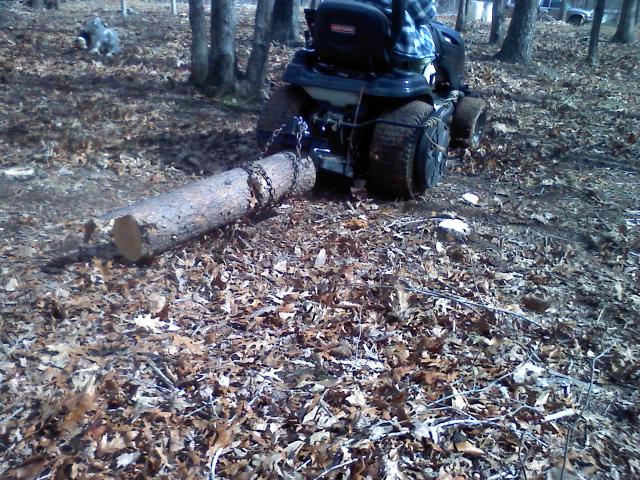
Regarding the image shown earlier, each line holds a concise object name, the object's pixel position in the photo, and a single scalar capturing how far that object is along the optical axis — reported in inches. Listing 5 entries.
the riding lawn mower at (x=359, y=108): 256.8
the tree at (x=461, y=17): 817.0
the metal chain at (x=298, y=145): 248.7
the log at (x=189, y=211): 194.2
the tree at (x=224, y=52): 412.2
